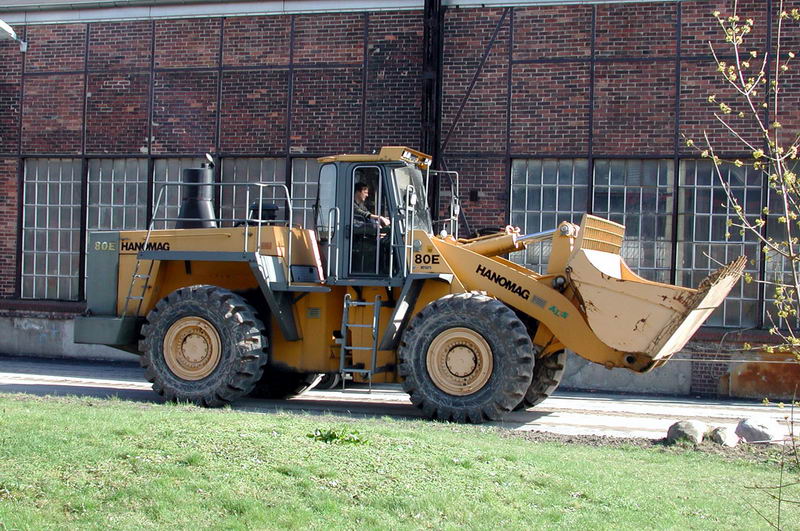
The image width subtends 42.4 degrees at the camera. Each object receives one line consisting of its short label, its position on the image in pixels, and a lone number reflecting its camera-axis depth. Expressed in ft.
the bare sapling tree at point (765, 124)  54.60
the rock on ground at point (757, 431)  36.40
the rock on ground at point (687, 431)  35.83
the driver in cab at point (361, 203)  43.50
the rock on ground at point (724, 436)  35.88
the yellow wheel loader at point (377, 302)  39.50
